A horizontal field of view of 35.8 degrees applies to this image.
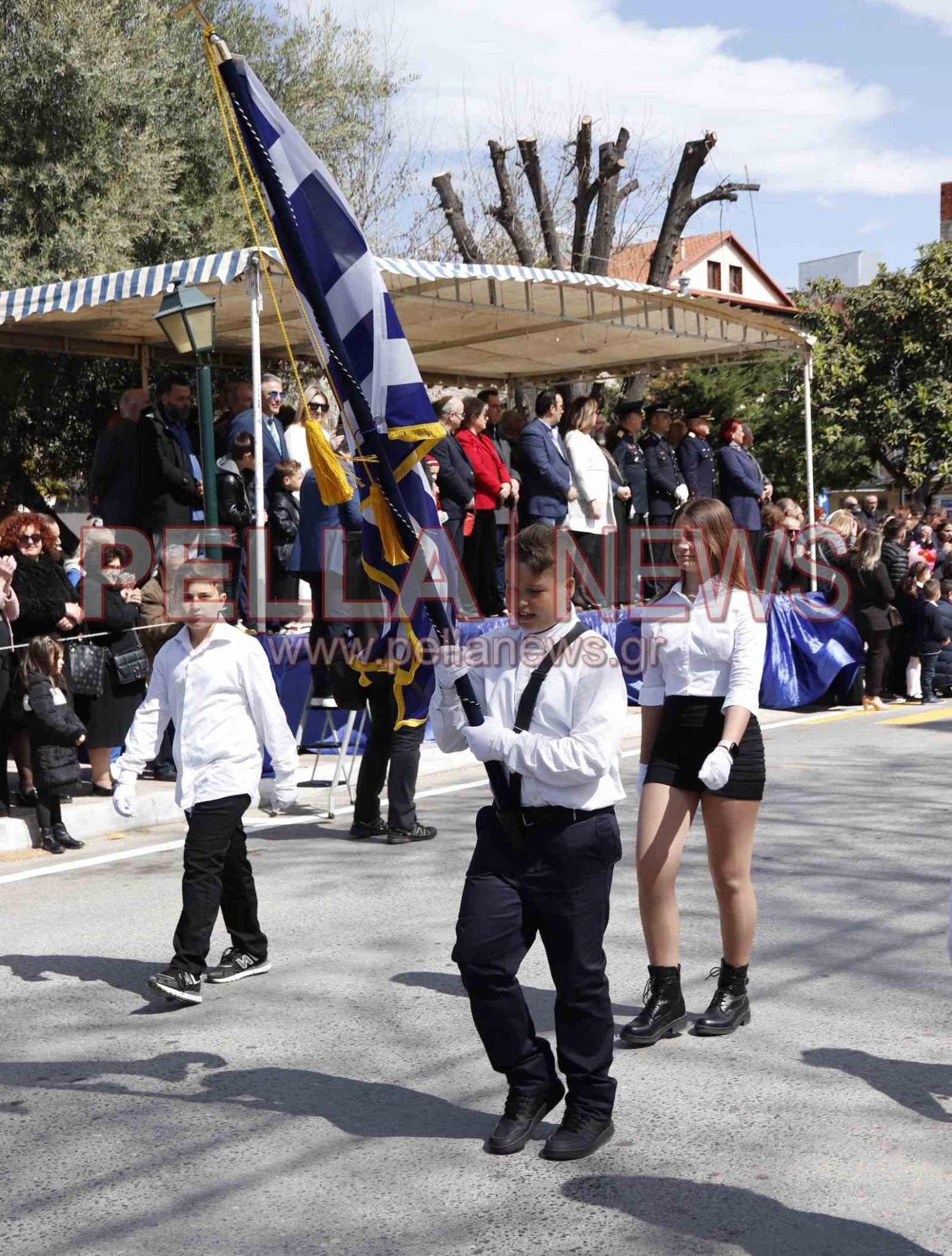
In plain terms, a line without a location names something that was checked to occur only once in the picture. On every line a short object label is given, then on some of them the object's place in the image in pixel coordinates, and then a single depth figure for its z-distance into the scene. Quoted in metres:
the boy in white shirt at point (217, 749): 5.99
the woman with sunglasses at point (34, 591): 9.38
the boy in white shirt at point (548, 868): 4.20
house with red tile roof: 72.00
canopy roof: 12.11
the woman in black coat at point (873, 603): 15.04
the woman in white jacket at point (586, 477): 14.29
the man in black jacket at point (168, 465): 11.79
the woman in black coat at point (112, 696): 9.70
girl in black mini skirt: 5.19
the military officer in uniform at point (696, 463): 16.17
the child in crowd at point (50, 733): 8.69
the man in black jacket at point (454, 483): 12.91
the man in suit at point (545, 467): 13.73
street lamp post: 11.23
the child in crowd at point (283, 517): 12.04
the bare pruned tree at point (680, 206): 29.77
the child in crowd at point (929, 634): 15.49
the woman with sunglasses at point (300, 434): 12.00
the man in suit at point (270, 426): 12.41
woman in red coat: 13.77
